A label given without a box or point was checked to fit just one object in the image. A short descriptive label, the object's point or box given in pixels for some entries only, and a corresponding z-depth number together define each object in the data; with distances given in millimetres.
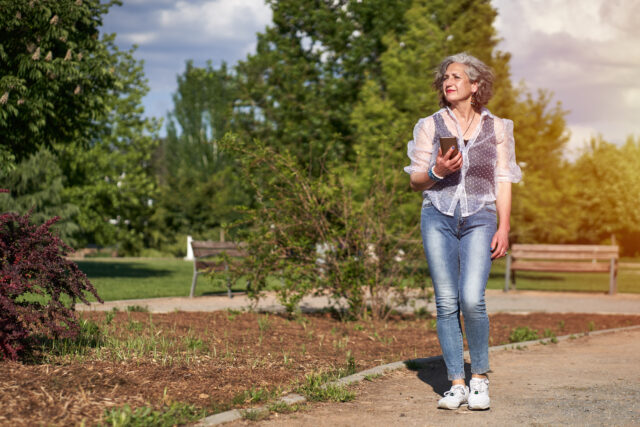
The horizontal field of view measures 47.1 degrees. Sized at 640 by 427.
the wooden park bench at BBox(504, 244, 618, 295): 16609
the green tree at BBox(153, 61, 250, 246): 41719
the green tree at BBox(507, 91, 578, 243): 22156
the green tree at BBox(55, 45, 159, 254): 26312
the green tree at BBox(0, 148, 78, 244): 22234
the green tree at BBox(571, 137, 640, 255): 40800
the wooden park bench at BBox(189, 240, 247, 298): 13115
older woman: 4547
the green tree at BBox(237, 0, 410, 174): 28953
